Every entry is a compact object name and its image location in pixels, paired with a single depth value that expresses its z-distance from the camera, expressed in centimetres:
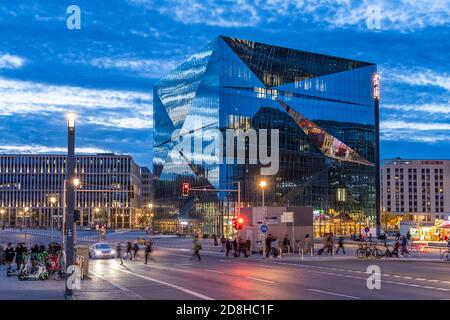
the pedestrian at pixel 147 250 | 4312
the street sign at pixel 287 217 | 4838
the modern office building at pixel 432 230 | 8012
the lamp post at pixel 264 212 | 5222
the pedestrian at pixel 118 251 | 4923
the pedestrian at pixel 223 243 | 6069
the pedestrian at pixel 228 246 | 5214
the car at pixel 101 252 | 5150
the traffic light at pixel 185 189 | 5372
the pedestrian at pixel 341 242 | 5232
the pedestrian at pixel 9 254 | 3783
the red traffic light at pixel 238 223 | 5216
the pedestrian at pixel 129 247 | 4900
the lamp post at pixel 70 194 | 2025
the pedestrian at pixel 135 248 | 4897
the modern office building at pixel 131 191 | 5434
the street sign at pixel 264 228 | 4690
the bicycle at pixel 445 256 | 4485
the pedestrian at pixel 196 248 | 4488
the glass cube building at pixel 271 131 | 10088
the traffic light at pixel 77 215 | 2552
